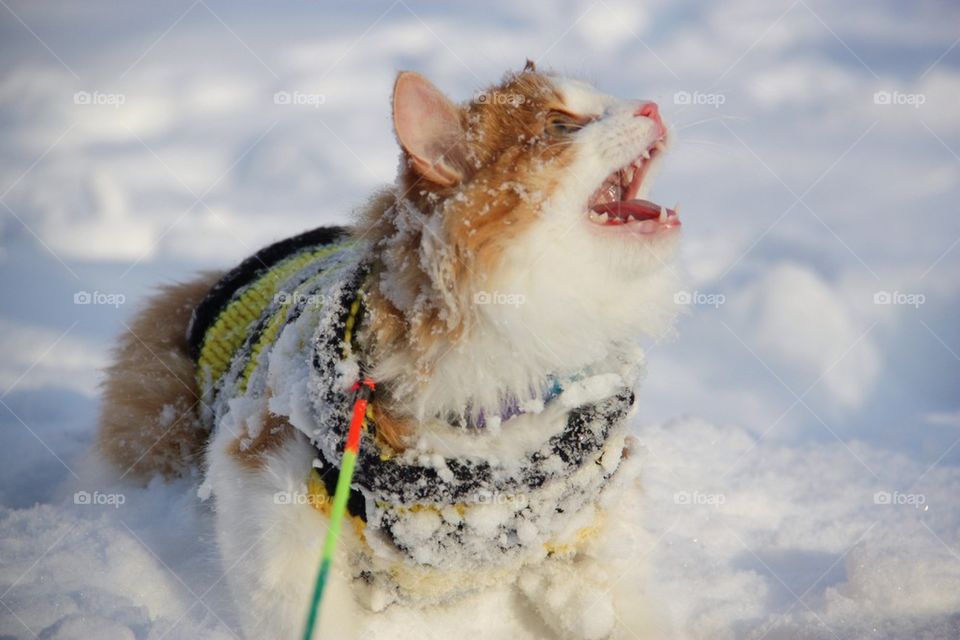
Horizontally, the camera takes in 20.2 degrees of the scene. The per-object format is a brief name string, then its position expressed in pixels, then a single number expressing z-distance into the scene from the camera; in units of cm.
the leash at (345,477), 125
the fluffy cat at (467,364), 132
